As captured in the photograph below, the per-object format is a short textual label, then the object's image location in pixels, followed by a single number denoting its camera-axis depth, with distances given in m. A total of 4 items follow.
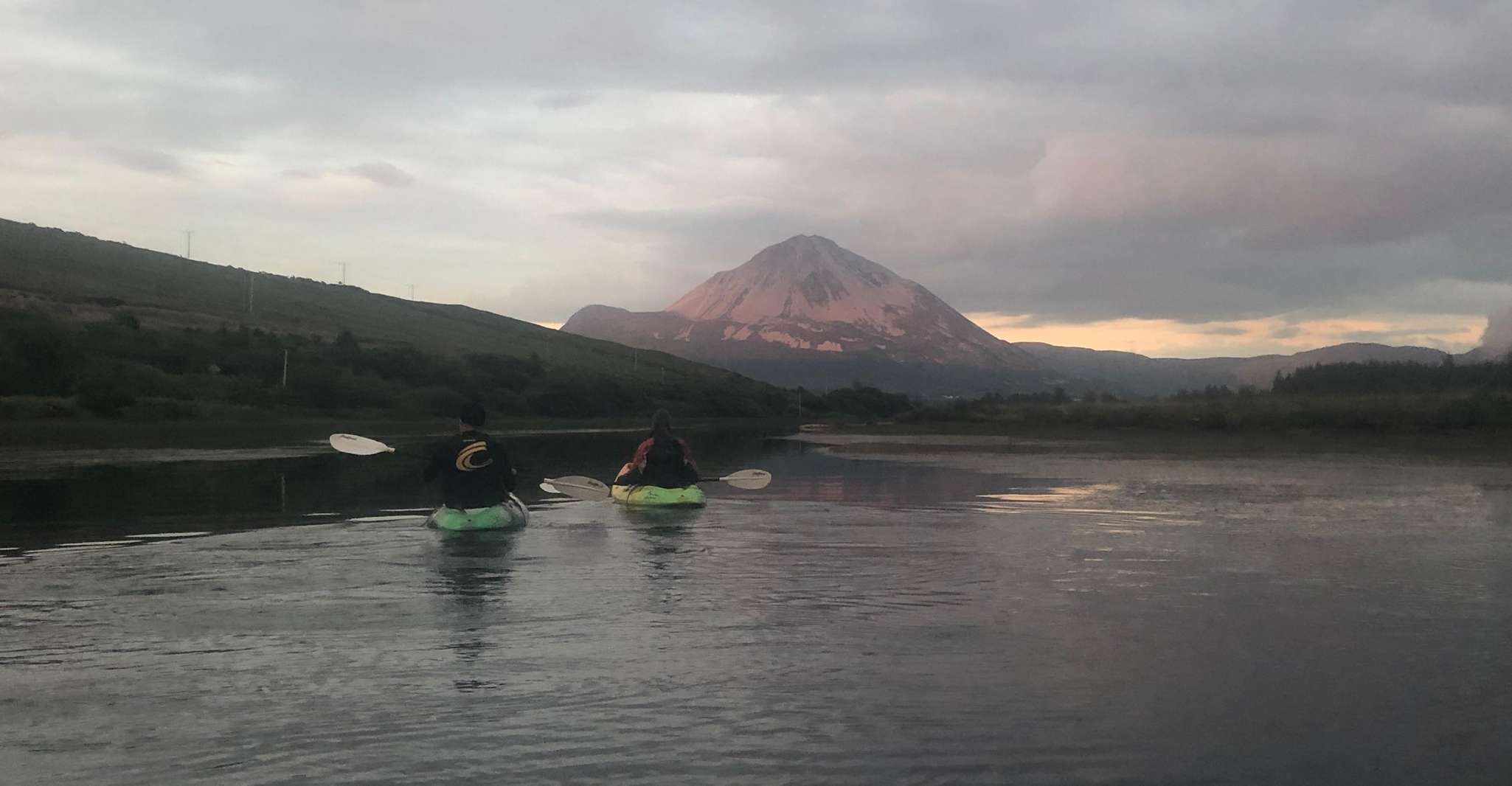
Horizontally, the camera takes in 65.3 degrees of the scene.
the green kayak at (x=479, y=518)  19.00
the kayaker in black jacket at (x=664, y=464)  23.92
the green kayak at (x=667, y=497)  23.94
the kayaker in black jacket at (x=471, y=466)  18.69
